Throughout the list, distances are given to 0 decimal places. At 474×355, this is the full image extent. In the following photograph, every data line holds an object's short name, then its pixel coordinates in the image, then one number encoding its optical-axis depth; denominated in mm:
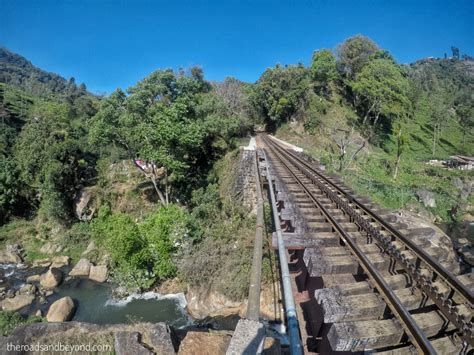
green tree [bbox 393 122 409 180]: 23125
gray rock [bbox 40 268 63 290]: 13531
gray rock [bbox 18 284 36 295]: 12958
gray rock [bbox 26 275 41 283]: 14344
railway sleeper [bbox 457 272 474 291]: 3724
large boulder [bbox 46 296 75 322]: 10989
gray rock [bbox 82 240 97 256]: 16281
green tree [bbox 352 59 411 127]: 30984
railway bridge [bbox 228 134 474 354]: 2646
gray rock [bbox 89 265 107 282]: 13953
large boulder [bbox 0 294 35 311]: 12077
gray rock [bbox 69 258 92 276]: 14549
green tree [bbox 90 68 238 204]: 14484
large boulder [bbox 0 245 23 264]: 16578
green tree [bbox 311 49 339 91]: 38469
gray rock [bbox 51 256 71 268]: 15758
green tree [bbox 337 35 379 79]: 41594
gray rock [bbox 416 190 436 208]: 19859
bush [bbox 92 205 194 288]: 11477
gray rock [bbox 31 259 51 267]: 16000
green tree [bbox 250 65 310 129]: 35812
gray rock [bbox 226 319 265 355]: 1717
